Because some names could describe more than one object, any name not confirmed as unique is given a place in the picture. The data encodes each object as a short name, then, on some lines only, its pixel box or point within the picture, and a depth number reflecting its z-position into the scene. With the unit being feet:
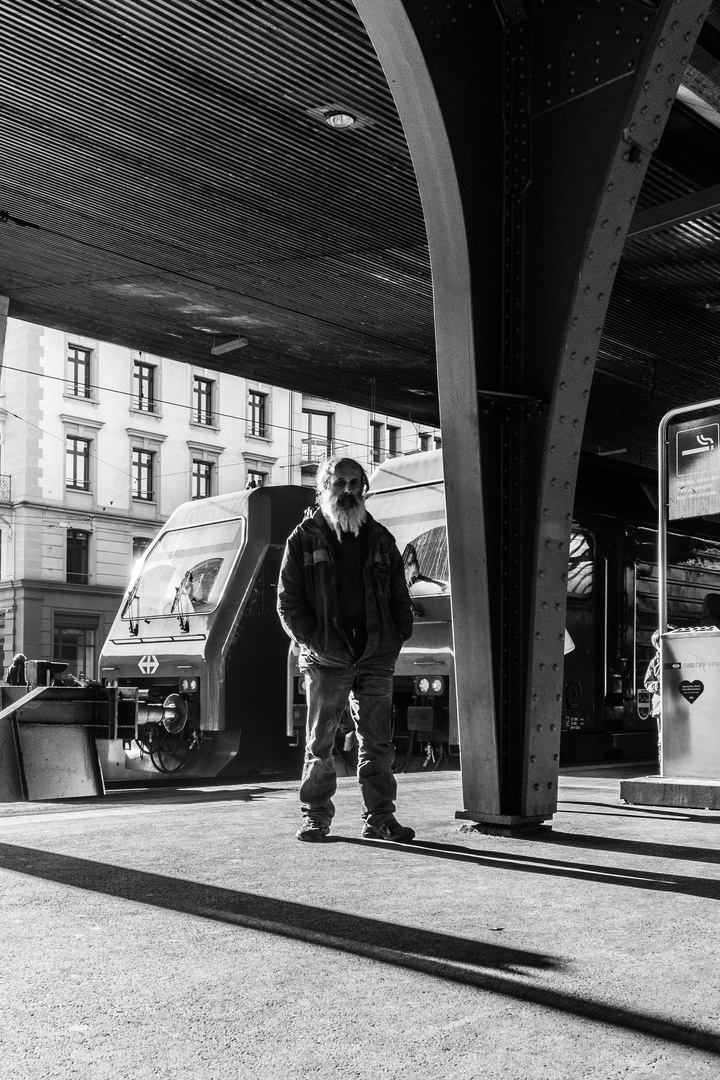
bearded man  19.15
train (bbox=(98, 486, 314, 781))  38.88
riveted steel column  18.60
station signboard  25.75
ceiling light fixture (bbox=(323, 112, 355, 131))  31.55
